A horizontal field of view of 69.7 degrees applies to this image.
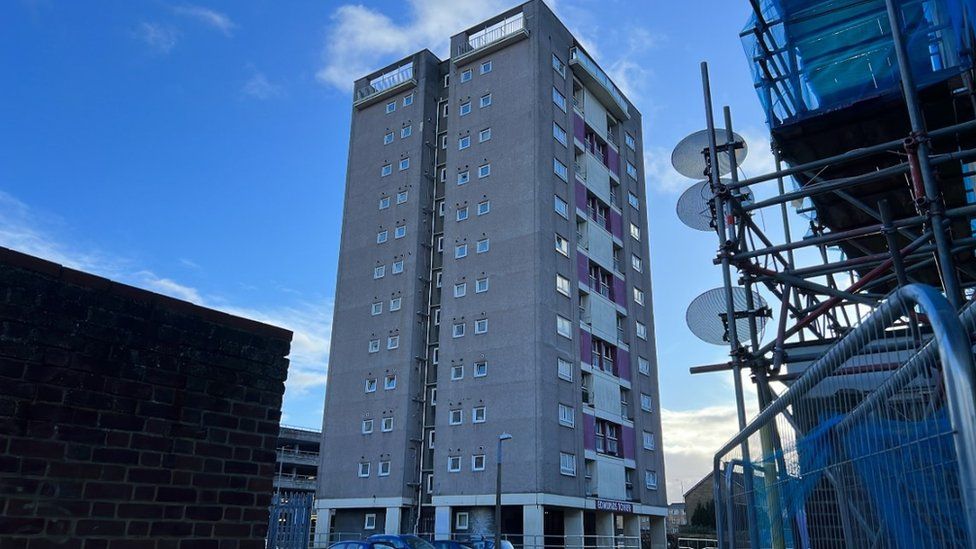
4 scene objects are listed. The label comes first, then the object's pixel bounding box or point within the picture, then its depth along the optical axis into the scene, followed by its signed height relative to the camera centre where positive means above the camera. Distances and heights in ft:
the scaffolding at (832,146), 33.73 +19.85
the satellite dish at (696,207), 45.75 +19.93
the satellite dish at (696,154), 43.80 +22.44
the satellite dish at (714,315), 41.16 +12.14
